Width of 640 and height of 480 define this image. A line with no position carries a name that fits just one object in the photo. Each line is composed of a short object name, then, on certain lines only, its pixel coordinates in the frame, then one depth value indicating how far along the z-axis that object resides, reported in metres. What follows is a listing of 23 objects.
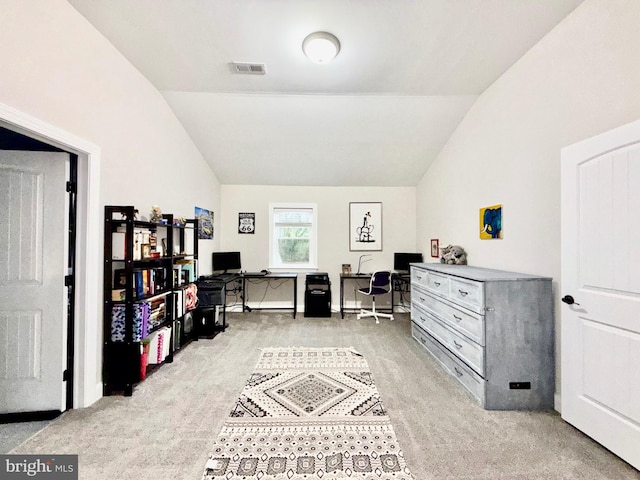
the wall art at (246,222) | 5.27
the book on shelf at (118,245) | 2.37
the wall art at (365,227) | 5.28
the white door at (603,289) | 1.58
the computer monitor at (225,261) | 4.80
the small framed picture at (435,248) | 4.35
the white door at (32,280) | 2.00
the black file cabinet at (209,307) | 3.74
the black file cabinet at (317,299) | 4.81
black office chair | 4.48
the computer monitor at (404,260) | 5.02
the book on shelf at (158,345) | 2.73
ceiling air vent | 2.64
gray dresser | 2.13
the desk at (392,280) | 4.84
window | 5.32
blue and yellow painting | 2.81
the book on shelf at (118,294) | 2.35
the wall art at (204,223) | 4.27
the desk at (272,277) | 4.80
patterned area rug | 1.55
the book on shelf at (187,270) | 3.35
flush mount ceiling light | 2.26
